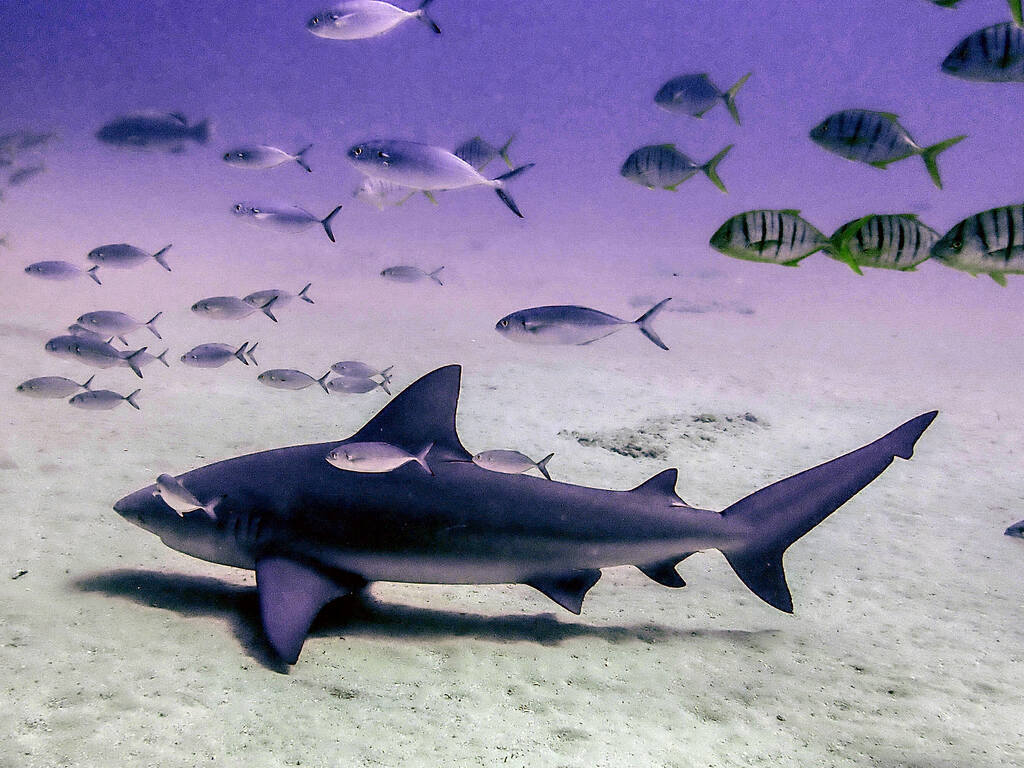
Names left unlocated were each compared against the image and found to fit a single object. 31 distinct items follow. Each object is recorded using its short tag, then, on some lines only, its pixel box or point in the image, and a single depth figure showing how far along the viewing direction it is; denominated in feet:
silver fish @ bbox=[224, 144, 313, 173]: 20.36
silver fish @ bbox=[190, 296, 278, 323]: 20.75
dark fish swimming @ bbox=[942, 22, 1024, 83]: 10.34
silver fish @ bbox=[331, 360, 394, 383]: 21.45
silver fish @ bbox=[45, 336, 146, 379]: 17.85
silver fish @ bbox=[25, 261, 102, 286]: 22.75
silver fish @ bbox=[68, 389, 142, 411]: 17.53
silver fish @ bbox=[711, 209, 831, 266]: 9.20
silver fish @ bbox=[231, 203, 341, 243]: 19.56
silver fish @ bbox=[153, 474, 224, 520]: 9.32
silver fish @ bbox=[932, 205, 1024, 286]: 7.34
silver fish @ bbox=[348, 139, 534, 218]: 13.98
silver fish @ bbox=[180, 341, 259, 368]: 19.99
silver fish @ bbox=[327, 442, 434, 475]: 9.82
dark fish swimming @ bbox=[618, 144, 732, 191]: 15.90
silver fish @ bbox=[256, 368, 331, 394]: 20.35
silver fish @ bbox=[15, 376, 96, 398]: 17.42
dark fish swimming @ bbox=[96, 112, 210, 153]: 26.63
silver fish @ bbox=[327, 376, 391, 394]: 20.94
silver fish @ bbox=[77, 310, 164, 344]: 20.48
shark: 9.61
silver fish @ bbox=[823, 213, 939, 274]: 8.87
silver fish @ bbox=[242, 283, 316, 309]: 20.76
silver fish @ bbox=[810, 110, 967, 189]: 12.12
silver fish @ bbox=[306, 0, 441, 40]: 16.20
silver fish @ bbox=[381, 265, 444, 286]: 25.68
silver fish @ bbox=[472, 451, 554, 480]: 13.85
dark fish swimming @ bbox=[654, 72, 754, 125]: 18.94
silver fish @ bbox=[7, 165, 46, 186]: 51.68
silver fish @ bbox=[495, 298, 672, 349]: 13.83
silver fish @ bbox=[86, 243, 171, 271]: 21.12
